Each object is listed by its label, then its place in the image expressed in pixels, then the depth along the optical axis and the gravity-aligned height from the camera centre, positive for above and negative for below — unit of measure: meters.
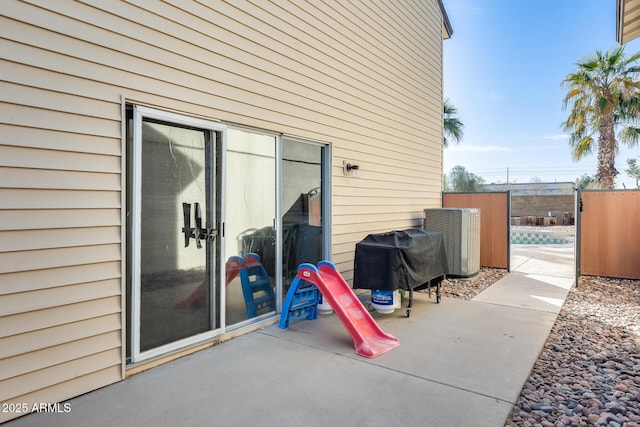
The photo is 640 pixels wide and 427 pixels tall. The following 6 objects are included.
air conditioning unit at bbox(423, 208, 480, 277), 6.26 -0.43
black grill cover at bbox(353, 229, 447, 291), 3.85 -0.55
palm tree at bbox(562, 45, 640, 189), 11.00 +3.25
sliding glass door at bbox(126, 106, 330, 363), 2.75 -0.15
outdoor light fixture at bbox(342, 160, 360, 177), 4.84 +0.55
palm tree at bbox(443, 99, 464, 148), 13.03 +3.09
